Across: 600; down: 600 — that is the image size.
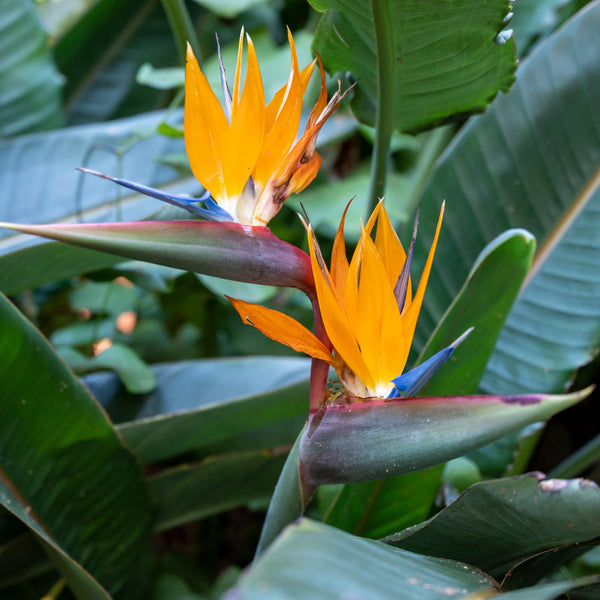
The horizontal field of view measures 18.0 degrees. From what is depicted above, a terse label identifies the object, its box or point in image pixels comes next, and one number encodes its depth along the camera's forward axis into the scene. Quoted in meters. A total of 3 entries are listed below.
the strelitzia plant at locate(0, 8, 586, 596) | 0.99
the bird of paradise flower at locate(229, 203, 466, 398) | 1.02
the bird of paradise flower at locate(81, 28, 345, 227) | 1.03
